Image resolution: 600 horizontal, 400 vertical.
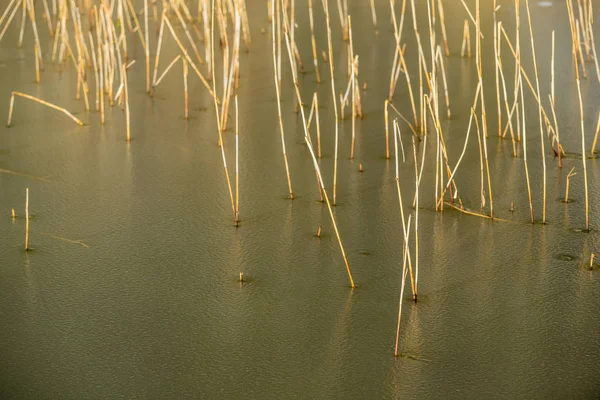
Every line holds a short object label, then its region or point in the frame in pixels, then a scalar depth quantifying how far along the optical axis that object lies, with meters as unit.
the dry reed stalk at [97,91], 5.00
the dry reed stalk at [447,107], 4.92
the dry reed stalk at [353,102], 4.35
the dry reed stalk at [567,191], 3.71
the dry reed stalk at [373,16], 7.10
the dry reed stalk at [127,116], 4.54
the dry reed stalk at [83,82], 4.96
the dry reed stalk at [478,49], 3.72
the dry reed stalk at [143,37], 5.87
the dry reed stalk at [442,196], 3.65
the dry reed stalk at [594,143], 4.28
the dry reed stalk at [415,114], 4.69
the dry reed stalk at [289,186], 3.83
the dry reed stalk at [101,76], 4.81
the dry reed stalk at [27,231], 3.34
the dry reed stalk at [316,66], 5.58
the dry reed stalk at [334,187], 3.75
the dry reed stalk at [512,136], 4.28
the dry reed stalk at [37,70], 5.52
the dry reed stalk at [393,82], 5.15
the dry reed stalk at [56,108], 4.70
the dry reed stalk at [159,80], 5.27
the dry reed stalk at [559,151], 4.23
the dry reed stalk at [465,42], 6.08
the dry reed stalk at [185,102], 4.86
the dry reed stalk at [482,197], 3.69
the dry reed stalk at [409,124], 4.58
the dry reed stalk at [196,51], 5.93
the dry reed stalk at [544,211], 3.54
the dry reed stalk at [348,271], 3.05
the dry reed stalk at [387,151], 4.37
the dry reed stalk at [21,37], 6.33
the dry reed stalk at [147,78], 5.35
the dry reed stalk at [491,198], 3.63
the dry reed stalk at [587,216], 3.48
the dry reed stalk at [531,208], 3.58
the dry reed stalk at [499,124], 4.49
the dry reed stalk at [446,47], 6.22
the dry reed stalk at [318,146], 4.27
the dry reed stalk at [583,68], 5.66
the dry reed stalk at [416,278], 2.97
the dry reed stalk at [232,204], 3.60
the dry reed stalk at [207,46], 4.88
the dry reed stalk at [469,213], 3.64
